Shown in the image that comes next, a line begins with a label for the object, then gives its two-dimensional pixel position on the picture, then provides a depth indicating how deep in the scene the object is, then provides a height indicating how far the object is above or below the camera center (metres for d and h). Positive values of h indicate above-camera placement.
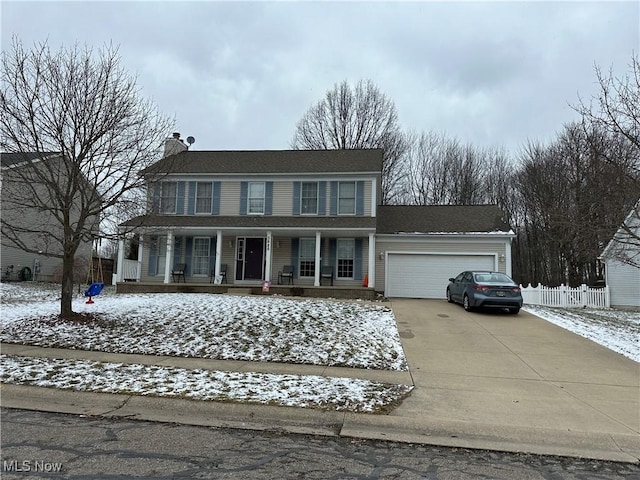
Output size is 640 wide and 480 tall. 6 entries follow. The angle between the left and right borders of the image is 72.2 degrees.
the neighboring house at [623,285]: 21.75 +0.05
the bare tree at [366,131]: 34.62 +11.74
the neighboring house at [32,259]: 22.69 +0.65
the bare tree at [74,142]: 10.18 +3.09
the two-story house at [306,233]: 19.39 +2.01
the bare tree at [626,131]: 10.16 +3.71
